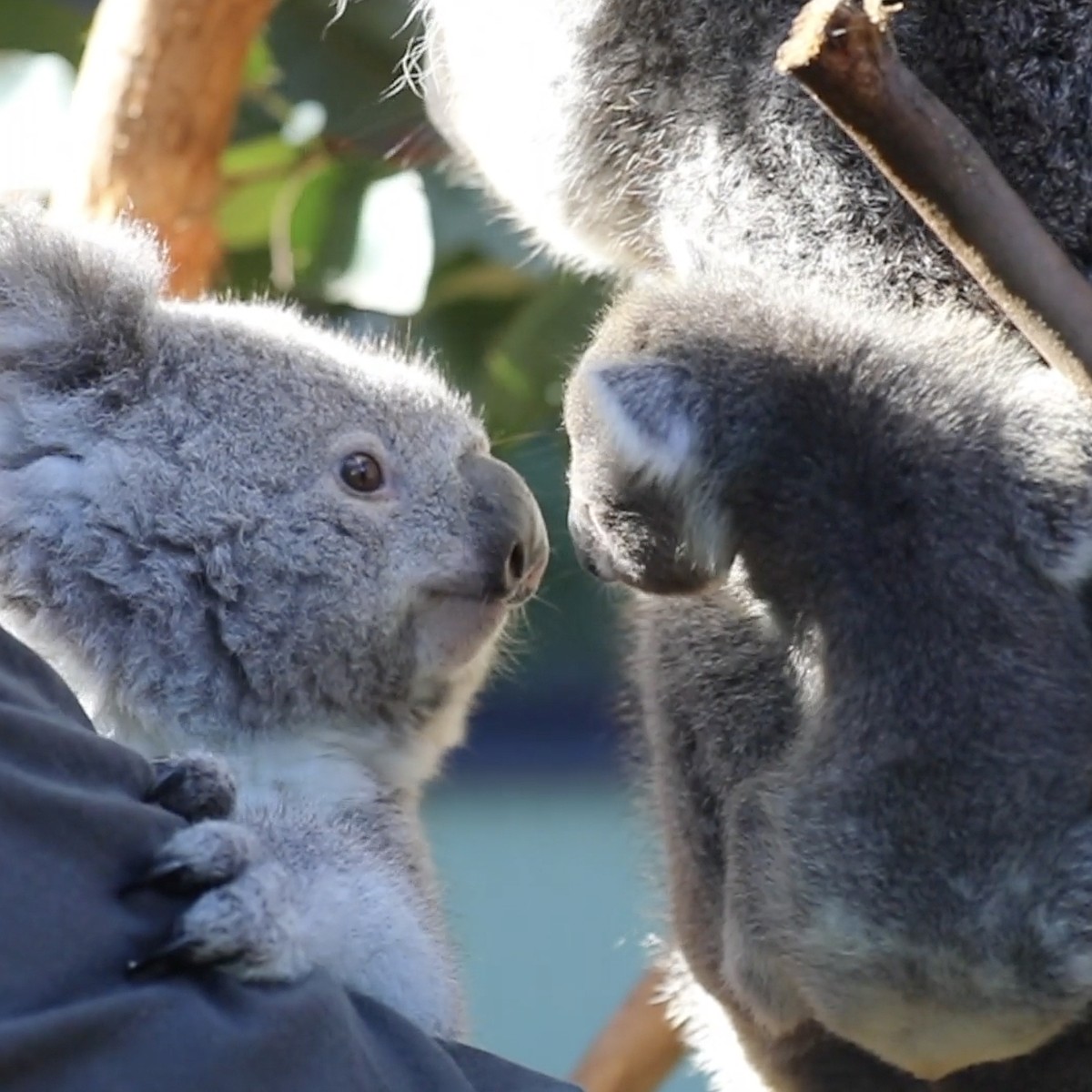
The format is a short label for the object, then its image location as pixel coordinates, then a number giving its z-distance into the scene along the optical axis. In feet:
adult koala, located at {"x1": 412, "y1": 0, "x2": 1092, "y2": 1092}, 6.85
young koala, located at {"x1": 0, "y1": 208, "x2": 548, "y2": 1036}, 7.45
